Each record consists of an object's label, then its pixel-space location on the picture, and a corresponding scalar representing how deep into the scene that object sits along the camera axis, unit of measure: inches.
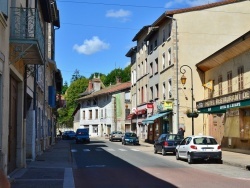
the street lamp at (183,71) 1388.5
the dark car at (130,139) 1728.6
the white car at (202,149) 837.8
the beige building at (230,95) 1018.7
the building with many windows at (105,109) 2677.2
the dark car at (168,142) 1103.6
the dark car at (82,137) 1984.5
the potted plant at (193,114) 1195.4
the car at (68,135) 2716.5
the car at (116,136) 2160.4
